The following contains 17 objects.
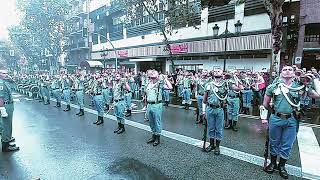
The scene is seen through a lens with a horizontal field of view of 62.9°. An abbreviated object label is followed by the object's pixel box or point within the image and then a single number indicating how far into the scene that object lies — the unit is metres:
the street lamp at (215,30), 18.24
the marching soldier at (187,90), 13.81
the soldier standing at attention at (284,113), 4.87
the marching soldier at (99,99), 10.09
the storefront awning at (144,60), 27.07
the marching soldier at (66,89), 14.03
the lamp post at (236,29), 17.38
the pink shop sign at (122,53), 32.59
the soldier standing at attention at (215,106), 6.20
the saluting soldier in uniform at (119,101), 8.59
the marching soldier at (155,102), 7.04
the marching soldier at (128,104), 11.69
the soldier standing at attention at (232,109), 8.63
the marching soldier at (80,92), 12.27
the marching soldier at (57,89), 15.52
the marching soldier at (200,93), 9.84
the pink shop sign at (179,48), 23.47
